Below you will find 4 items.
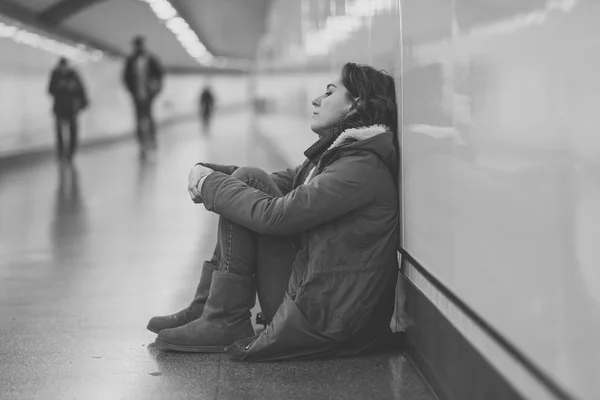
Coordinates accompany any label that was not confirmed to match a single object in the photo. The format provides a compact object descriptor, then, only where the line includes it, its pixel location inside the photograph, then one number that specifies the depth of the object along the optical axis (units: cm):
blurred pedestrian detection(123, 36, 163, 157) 1717
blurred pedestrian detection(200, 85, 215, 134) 3919
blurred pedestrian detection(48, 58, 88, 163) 1684
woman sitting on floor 330
